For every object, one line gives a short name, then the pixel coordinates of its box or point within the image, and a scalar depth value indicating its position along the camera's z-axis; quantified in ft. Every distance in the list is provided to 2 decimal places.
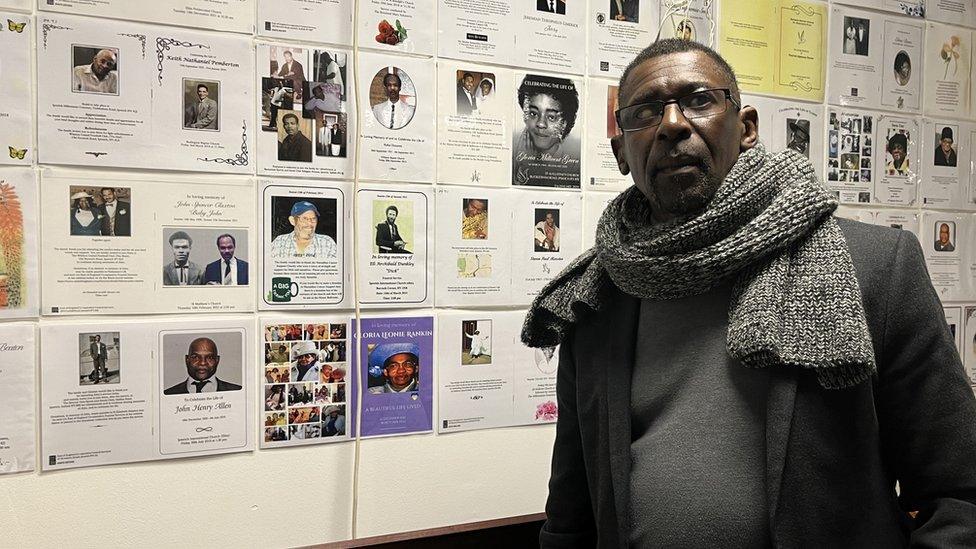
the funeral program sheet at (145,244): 4.01
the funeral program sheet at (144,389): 4.01
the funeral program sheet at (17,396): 3.90
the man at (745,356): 2.82
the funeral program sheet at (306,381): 4.46
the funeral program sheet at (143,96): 3.98
